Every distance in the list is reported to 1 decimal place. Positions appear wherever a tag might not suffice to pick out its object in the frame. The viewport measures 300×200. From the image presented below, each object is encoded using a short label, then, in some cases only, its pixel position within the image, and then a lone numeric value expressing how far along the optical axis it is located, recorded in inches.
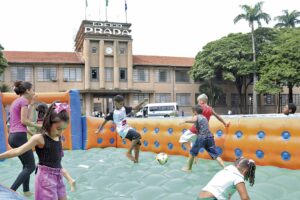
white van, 1328.7
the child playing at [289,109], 317.1
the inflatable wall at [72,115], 399.5
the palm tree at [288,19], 1729.8
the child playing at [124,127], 295.3
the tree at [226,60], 1446.9
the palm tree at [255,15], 1491.1
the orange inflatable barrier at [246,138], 261.3
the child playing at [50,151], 127.5
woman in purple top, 187.0
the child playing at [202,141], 257.6
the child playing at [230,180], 130.8
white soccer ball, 282.8
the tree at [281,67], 1298.0
